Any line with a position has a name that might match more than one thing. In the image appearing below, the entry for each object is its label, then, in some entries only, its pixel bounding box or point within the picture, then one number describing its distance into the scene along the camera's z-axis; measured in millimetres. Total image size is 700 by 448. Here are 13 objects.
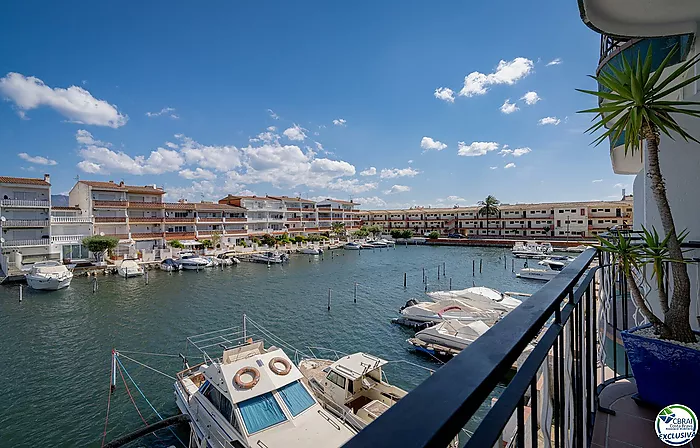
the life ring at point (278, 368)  7934
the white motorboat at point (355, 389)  8539
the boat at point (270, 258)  37631
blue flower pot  2186
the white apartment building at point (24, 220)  28531
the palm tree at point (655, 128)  2248
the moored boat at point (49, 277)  23484
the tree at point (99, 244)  30823
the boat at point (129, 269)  28828
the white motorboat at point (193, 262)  33312
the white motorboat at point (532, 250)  41003
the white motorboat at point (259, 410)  6816
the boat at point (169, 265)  32469
